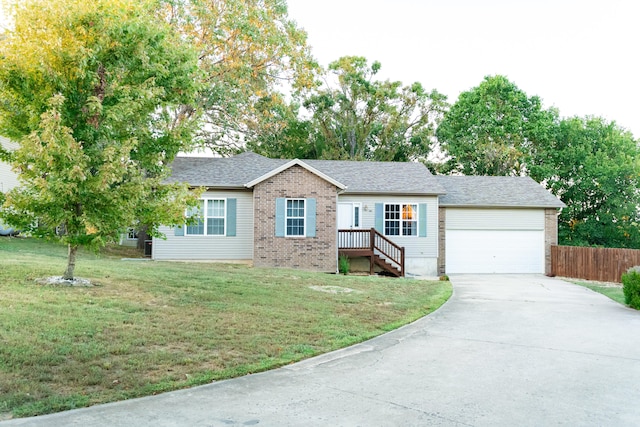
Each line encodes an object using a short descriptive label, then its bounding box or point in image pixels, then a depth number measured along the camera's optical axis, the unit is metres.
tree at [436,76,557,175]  34.59
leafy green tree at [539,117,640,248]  29.45
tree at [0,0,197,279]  10.03
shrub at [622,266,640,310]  13.65
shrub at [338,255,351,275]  20.53
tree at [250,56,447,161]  39.91
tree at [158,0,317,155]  25.03
